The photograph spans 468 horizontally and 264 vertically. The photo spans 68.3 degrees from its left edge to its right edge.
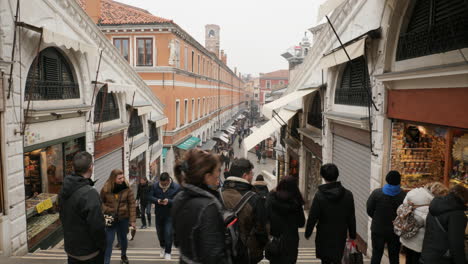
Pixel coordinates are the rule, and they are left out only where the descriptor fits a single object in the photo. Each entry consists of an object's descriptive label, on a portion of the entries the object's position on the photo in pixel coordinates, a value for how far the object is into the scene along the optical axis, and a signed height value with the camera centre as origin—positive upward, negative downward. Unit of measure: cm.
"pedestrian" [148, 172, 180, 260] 582 -178
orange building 1972 +292
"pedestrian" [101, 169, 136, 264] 511 -157
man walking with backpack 337 -105
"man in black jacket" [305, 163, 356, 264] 411 -135
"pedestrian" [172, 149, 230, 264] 250 -82
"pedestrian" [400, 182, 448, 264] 409 -119
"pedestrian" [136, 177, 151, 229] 907 -250
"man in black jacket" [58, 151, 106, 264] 358 -119
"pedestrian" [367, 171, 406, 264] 452 -143
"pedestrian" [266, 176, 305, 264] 389 -129
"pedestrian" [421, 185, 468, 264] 341 -125
